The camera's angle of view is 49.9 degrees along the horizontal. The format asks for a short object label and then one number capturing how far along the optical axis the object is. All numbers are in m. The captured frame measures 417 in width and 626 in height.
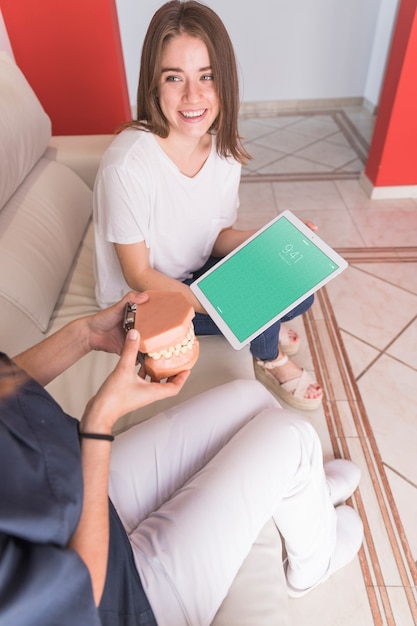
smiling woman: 1.07
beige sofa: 0.80
